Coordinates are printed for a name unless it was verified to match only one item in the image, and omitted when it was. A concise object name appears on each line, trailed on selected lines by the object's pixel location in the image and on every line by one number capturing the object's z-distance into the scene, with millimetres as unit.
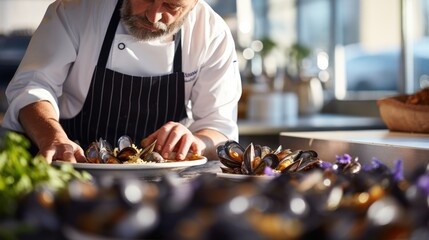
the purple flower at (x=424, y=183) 1075
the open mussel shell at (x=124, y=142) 2432
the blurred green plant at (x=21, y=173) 1119
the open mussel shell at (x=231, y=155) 2105
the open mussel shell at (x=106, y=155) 2236
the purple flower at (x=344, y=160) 1737
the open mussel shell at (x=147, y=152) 2291
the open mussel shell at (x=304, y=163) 1943
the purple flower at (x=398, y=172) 1262
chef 2930
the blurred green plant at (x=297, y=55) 6141
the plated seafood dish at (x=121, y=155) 2230
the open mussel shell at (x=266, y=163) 2002
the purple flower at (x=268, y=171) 1422
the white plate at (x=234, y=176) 1878
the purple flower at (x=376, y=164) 1403
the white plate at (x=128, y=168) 2070
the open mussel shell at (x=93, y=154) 2240
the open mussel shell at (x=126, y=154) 2230
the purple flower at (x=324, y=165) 1652
